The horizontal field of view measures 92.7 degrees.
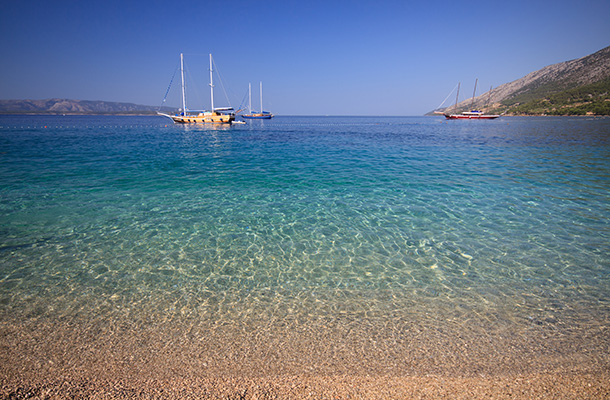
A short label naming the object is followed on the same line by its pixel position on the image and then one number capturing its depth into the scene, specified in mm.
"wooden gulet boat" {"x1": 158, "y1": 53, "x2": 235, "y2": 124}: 76312
